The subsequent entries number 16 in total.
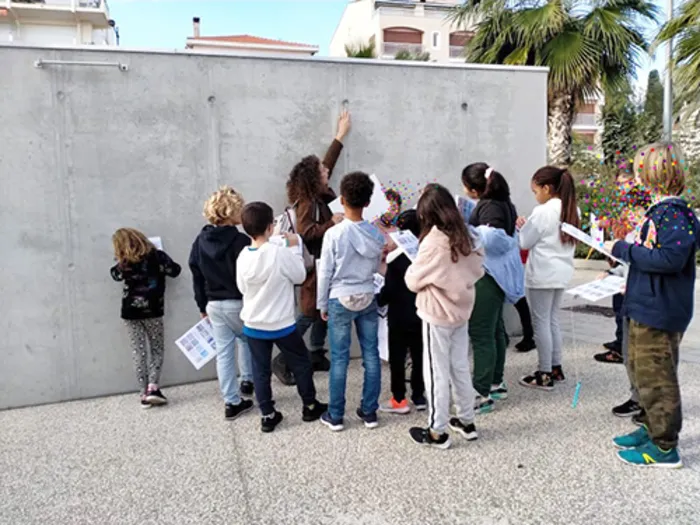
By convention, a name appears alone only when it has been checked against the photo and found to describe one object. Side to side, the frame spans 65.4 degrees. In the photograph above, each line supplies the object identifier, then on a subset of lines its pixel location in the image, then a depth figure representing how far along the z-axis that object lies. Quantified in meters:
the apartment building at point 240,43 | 32.47
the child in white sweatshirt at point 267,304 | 3.78
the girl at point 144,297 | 4.37
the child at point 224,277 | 4.14
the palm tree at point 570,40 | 10.95
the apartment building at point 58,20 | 33.91
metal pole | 11.36
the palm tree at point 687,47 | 8.60
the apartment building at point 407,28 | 42.56
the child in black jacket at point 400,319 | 3.96
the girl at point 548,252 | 4.49
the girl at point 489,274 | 4.04
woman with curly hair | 4.71
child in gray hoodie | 3.73
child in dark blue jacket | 3.03
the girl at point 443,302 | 3.38
